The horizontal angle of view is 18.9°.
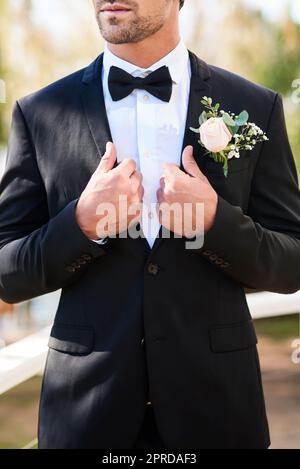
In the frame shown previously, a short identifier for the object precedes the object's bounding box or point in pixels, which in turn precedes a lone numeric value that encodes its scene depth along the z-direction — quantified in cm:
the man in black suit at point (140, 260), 237
